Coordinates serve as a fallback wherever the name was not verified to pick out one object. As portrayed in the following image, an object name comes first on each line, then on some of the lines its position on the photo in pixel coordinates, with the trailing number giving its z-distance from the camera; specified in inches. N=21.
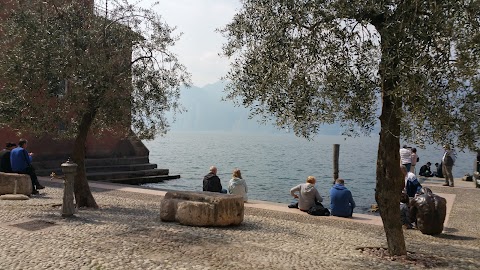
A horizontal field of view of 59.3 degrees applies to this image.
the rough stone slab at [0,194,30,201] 504.2
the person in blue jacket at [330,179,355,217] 488.7
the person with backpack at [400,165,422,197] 518.3
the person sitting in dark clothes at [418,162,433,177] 1112.8
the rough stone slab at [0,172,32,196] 534.0
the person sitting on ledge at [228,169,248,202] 549.3
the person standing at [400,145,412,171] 755.2
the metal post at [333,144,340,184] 1239.1
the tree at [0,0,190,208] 420.8
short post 406.3
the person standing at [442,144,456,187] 802.8
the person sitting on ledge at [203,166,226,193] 537.5
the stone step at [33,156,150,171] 960.9
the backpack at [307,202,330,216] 488.4
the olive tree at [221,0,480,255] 255.0
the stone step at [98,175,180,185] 1067.4
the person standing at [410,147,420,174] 831.0
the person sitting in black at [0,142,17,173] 577.3
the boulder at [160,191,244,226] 397.7
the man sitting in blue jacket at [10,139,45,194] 569.0
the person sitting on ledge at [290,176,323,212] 502.6
